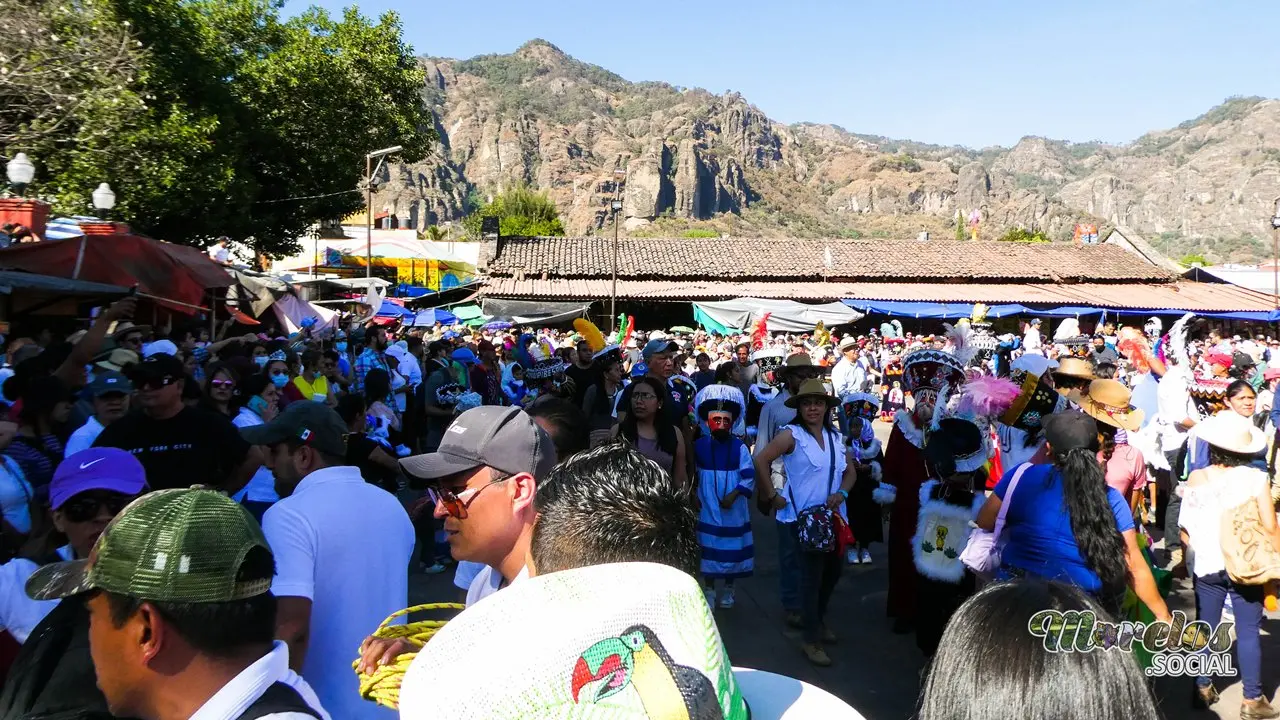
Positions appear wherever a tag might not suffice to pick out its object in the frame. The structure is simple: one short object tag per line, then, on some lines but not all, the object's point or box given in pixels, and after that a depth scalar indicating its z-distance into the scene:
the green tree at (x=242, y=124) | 13.90
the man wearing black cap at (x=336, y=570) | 2.40
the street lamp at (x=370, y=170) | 20.48
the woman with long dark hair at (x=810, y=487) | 5.07
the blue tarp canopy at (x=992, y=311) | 29.05
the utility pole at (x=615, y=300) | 28.22
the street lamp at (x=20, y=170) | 8.52
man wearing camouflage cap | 1.51
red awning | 7.86
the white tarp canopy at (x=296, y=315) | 14.49
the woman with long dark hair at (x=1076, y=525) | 3.32
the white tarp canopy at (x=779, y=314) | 22.11
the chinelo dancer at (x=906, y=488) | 5.48
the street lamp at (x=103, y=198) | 10.12
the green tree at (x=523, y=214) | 65.69
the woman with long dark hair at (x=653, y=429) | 5.28
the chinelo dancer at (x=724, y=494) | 5.48
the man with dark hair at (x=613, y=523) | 1.54
